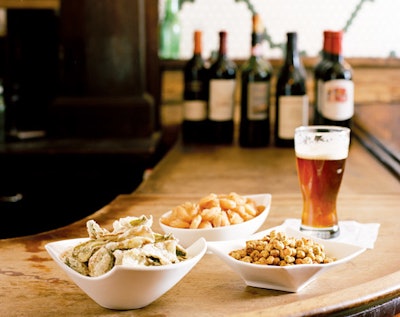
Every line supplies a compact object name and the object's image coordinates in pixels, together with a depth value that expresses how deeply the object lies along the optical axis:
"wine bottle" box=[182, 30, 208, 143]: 2.72
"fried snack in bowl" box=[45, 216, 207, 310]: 0.89
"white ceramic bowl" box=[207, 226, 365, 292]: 0.98
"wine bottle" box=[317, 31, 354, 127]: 2.39
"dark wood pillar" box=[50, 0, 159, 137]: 2.90
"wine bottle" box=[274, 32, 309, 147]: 2.51
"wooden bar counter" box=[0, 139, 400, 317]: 0.95
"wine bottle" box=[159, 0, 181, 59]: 3.51
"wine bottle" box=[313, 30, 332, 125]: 2.52
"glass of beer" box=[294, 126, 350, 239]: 1.29
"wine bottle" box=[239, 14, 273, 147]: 2.57
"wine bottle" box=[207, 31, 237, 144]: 2.64
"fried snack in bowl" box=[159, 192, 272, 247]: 1.19
